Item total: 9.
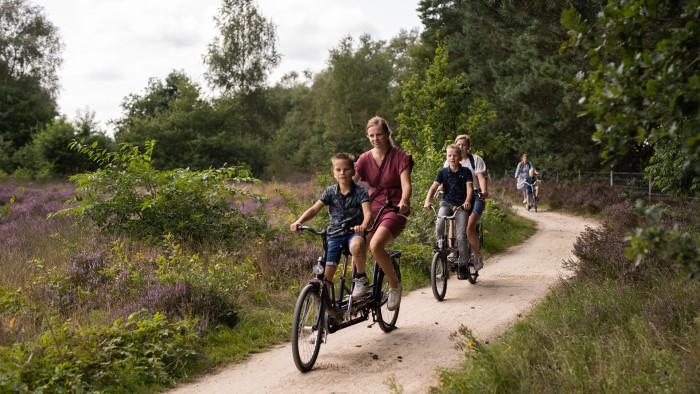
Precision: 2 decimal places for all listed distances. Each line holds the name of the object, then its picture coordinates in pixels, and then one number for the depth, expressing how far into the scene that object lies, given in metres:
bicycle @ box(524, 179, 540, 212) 23.03
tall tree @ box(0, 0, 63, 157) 42.19
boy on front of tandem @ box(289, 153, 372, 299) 6.00
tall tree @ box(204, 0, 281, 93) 44.81
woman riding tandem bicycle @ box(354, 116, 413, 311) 6.36
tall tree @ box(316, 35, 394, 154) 55.22
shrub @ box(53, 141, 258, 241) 10.42
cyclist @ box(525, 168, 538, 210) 22.83
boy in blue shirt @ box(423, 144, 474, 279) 8.93
